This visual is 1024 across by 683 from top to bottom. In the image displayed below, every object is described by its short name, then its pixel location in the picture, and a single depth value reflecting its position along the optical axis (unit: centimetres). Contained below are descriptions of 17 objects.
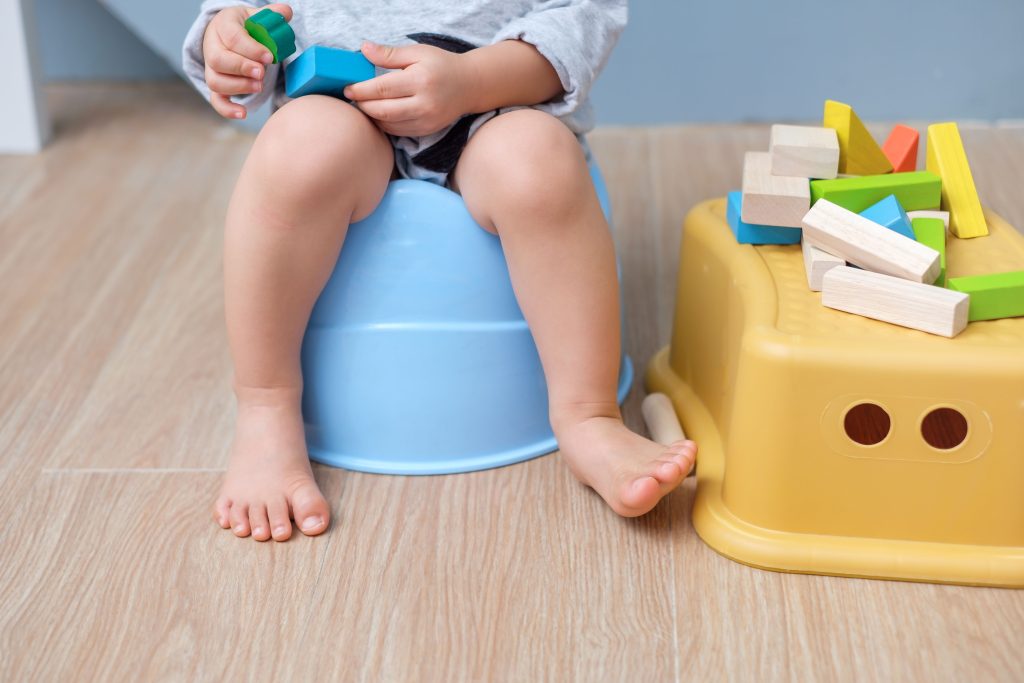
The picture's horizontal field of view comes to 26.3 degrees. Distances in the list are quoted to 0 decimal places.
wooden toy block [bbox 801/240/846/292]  130
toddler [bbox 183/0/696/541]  131
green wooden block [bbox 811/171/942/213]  134
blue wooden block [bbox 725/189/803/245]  136
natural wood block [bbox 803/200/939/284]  127
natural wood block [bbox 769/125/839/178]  136
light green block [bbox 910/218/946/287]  131
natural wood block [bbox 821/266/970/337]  124
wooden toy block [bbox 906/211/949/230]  135
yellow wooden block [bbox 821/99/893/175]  139
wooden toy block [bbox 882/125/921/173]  142
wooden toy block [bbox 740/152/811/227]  134
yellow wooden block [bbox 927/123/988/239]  136
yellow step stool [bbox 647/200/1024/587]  123
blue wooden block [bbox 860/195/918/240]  131
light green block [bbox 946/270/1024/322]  126
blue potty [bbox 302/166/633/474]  135
